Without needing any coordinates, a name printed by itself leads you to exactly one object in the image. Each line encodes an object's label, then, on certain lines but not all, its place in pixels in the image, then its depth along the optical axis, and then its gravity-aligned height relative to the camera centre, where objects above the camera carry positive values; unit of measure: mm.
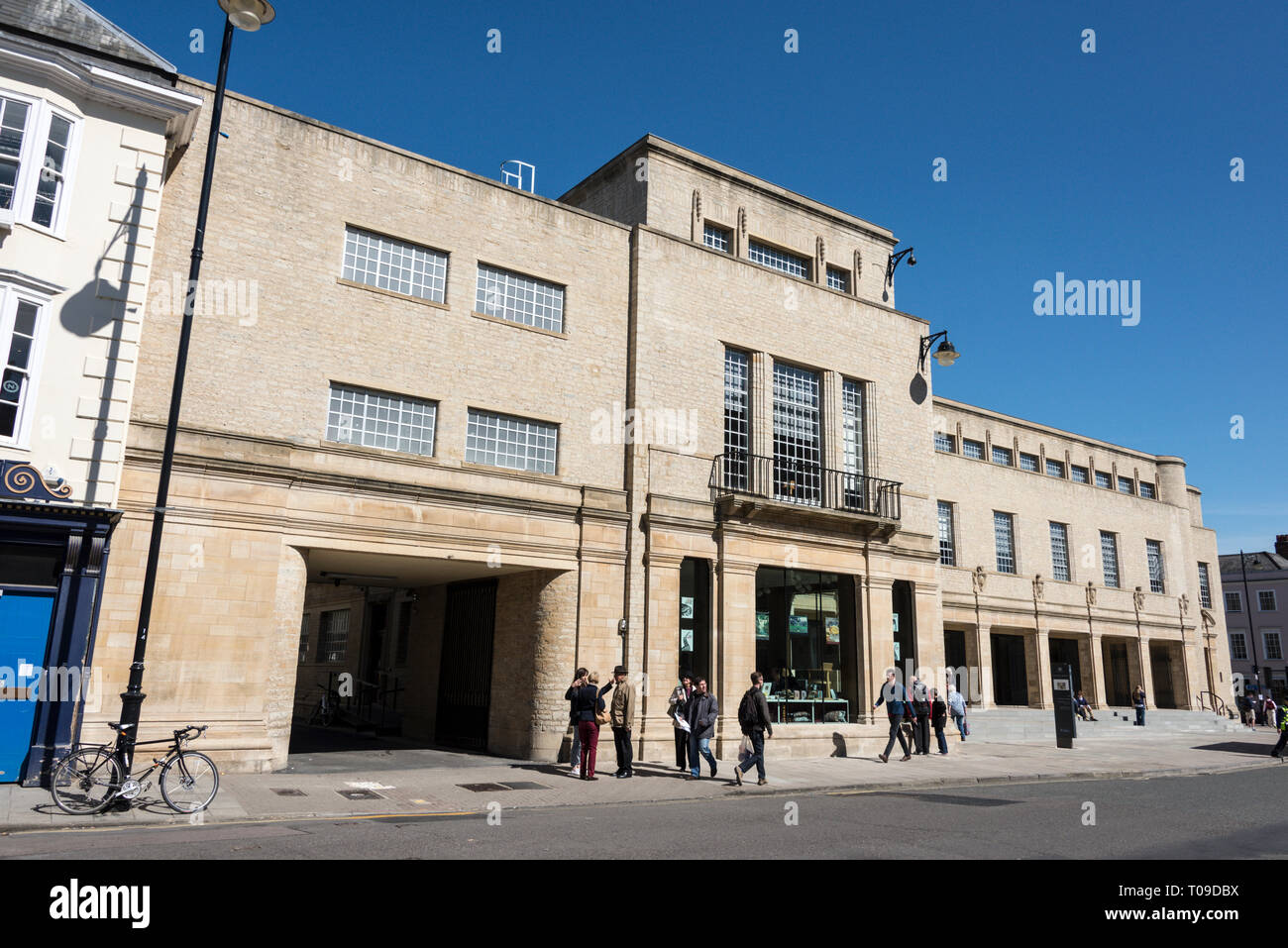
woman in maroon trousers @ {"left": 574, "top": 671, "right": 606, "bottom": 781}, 15375 -1049
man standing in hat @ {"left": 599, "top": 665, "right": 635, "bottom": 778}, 15797 -981
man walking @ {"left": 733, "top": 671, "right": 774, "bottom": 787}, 15102 -996
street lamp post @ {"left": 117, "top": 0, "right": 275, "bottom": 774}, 11055 +3478
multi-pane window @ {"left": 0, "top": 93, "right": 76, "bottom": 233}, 12844 +6993
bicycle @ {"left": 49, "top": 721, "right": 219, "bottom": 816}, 10445 -1571
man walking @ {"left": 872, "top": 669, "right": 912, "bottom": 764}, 19703 -777
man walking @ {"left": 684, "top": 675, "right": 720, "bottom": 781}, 15844 -1061
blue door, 12031 -246
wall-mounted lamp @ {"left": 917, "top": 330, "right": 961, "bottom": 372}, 22938 +8119
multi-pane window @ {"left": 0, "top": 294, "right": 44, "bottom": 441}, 12531 +4080
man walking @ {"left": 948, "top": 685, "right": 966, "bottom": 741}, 24062 -1015
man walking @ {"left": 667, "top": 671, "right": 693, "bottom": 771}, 16578 -932
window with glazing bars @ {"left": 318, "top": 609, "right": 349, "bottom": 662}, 28578 +585
